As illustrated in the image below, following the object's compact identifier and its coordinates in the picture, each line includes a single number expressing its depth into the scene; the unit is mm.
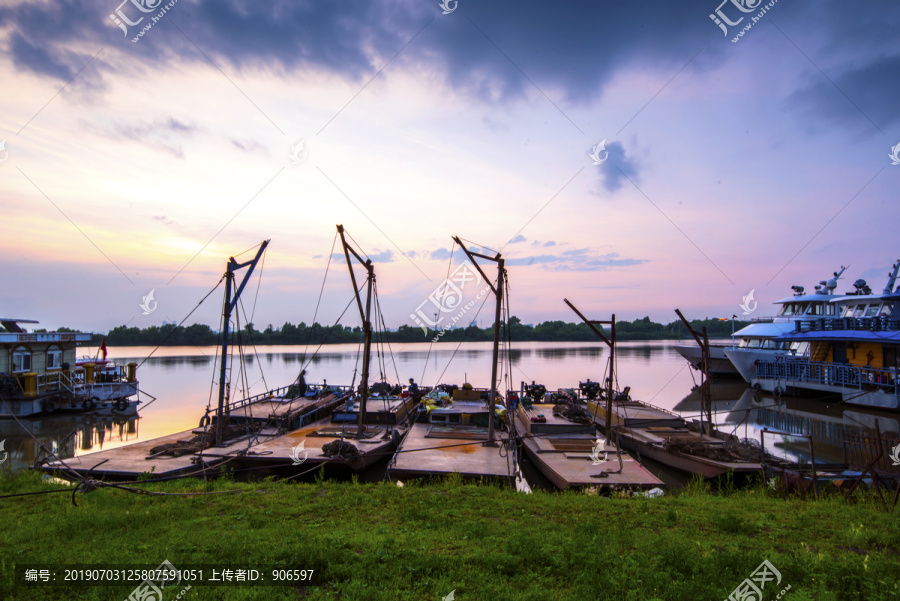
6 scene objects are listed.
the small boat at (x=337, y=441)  17828
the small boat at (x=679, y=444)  18219
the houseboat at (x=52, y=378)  33031
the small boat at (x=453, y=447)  16531
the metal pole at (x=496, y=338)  20000
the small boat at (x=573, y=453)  15488
